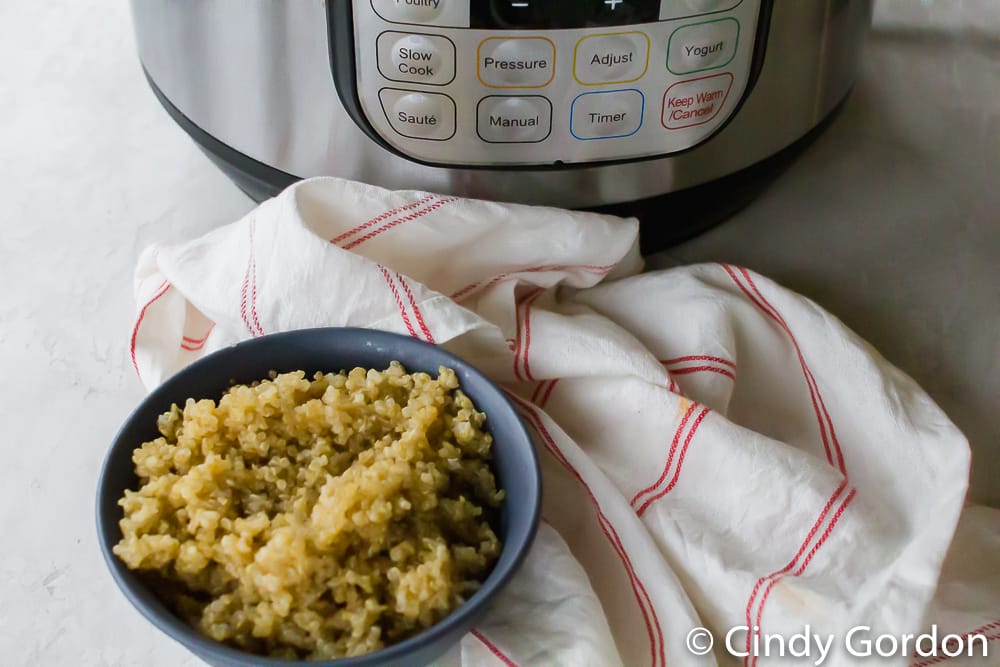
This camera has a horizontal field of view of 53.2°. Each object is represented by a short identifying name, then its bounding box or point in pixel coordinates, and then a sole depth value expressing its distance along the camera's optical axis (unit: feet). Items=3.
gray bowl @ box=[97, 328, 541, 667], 1.03
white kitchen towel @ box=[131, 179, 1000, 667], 1.23
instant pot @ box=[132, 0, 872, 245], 1.33
